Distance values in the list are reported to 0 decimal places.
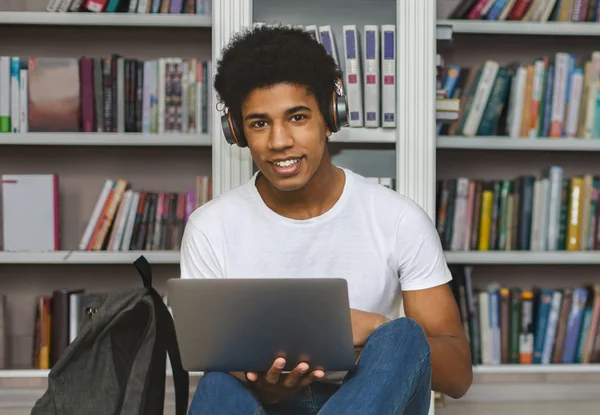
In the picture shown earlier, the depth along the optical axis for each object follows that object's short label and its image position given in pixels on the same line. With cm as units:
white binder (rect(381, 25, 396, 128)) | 204
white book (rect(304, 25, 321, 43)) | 203
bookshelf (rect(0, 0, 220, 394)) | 244
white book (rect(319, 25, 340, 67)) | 203
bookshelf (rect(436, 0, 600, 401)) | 242
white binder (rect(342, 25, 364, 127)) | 203
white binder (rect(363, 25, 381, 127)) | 203
